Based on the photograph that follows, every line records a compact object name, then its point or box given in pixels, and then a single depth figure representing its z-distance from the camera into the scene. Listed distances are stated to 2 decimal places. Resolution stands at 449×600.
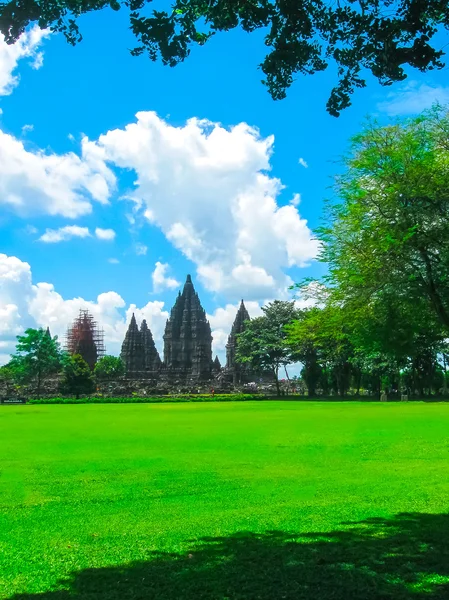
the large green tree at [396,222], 12.88
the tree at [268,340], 63.72
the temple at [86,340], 99.56
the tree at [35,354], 65.62
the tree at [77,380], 64.00
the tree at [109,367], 109.09
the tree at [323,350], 18.21
